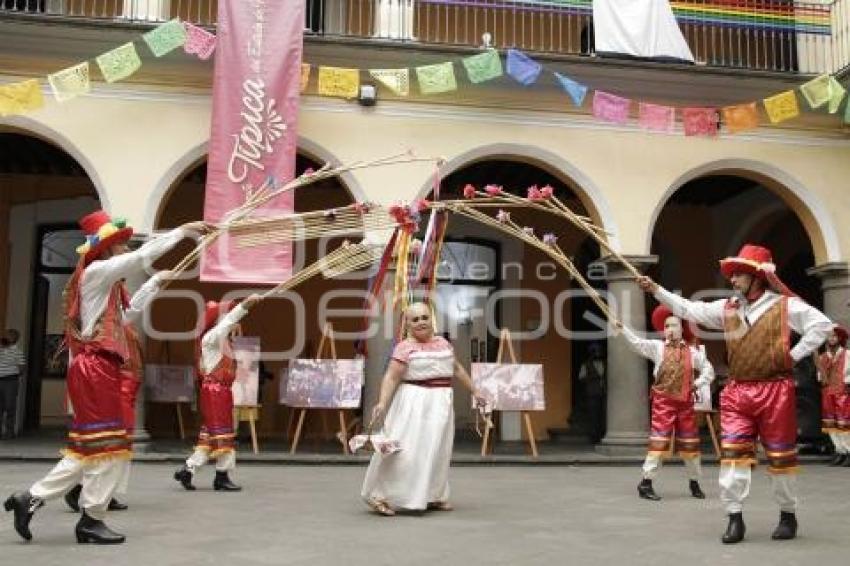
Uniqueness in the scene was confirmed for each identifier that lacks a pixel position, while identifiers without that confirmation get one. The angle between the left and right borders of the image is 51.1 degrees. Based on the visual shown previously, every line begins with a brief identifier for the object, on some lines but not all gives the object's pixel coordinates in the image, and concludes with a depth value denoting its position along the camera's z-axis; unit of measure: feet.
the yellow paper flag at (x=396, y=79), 36.76
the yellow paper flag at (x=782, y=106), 39.04
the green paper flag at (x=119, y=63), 34.24
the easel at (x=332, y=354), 36.35
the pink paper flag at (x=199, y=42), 35.19
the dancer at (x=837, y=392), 37.70
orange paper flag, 39.17
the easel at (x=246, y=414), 37.24
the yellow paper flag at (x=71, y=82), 34.09
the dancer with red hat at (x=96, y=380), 17.90
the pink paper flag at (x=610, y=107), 38.34
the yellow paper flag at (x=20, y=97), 34.40
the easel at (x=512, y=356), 37.55
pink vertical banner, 35.68
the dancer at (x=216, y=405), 26.63
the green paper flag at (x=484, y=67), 36.70
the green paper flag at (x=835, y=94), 38.24
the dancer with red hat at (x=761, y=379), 19.11
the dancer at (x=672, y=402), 26.45
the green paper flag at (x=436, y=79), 36.73
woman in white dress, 22.11
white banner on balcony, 38.88
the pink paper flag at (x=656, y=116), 39.01
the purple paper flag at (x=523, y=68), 37.01
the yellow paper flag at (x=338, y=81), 36.76
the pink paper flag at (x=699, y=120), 39.65
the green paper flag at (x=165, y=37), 34.30
